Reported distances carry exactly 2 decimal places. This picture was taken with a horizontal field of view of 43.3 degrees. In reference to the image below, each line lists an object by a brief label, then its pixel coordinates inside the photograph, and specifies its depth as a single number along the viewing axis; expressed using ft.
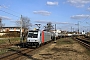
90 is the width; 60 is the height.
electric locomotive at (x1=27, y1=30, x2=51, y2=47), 55.80
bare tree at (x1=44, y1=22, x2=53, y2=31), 296.88
